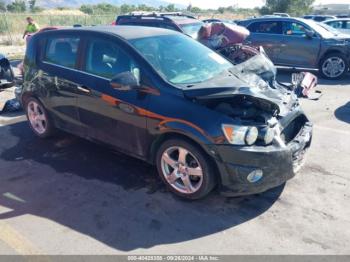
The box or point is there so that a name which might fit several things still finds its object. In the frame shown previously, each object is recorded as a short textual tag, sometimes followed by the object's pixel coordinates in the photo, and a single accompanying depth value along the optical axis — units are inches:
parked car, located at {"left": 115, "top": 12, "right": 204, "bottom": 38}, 374.3
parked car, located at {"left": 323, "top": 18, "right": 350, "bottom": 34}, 559.2
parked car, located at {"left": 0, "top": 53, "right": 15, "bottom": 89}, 334.3
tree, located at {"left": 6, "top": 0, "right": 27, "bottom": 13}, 2353.6
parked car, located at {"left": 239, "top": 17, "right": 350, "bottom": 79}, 394.0
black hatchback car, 135.0
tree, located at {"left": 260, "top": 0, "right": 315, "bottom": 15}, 1498.5
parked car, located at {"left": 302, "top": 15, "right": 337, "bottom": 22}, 737.2
